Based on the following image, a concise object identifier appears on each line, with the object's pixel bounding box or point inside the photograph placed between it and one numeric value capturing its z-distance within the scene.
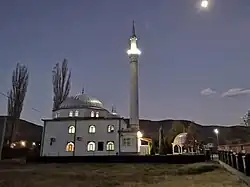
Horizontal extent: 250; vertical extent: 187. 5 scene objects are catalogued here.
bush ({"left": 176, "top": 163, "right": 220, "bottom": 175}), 16.02
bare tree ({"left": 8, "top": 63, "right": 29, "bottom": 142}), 52.69
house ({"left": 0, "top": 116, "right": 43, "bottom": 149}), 122.29
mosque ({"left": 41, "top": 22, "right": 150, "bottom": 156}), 42.31
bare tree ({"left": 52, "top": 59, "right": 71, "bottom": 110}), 55.16
